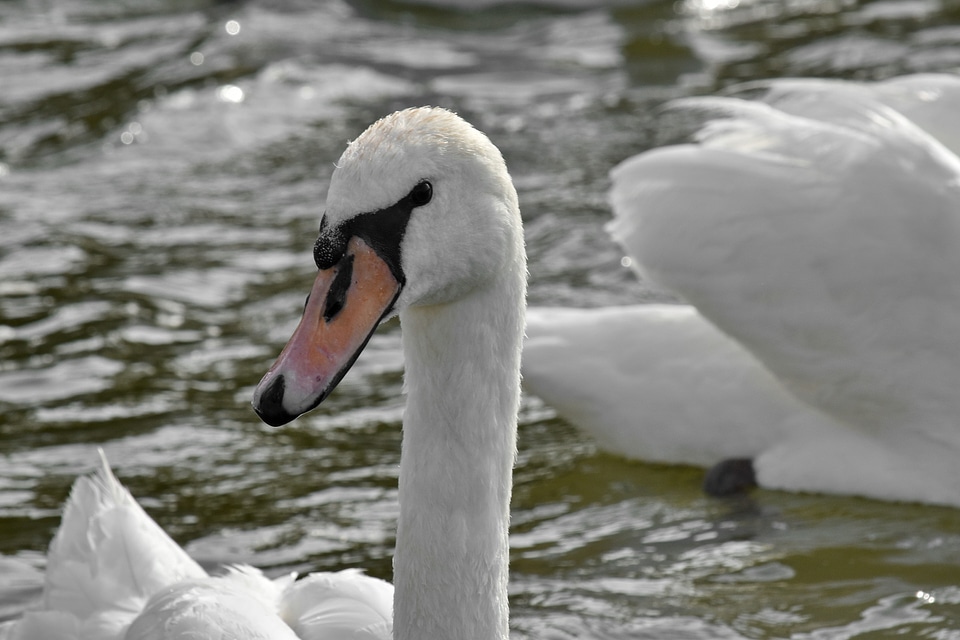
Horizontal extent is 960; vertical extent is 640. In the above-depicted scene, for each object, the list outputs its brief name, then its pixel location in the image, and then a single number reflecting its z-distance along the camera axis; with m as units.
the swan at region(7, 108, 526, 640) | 5.89
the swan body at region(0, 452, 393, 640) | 7.25
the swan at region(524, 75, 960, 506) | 10.00
